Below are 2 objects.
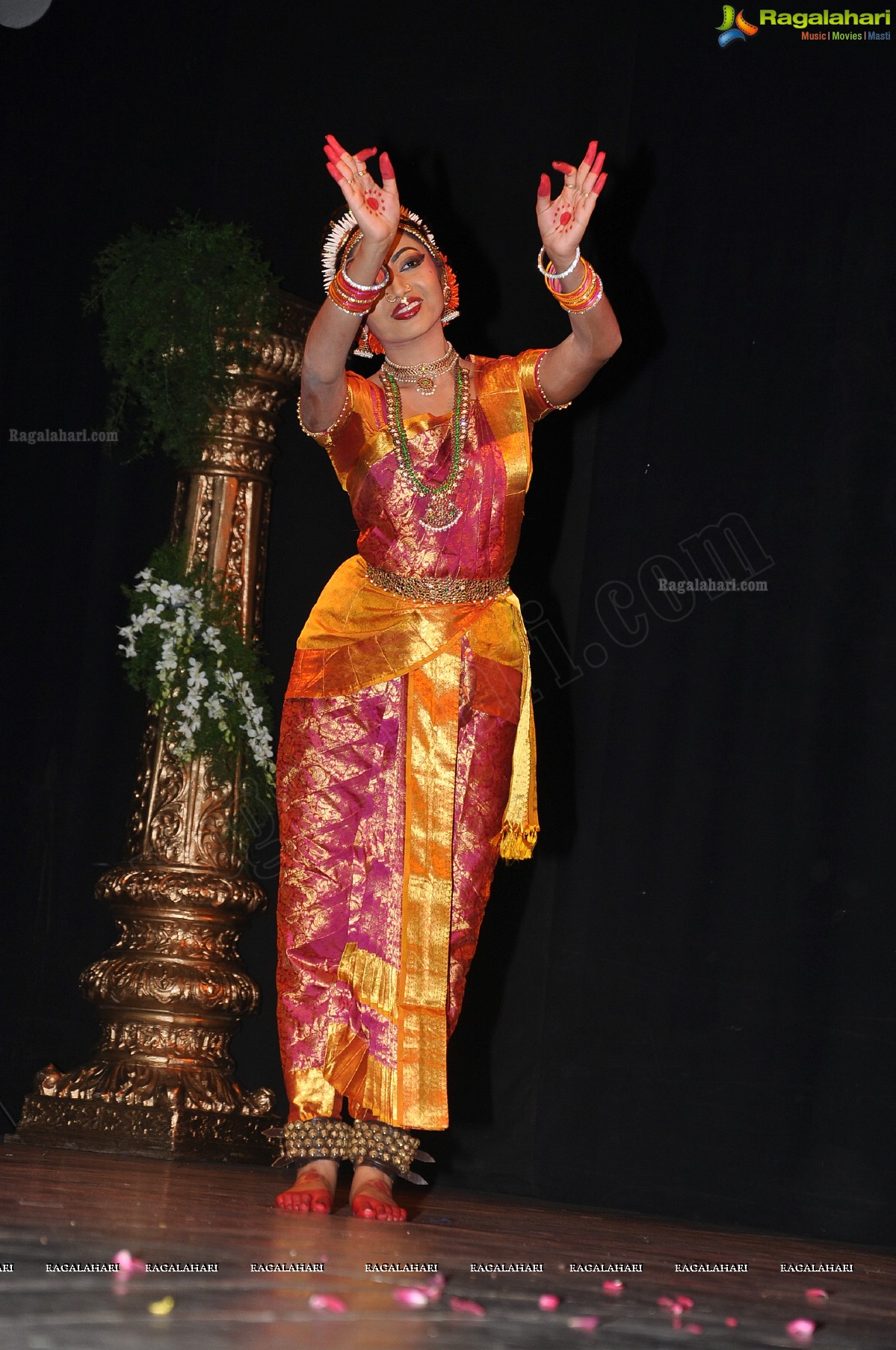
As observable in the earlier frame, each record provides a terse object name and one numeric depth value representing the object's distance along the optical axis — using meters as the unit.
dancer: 6.62
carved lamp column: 7.55
